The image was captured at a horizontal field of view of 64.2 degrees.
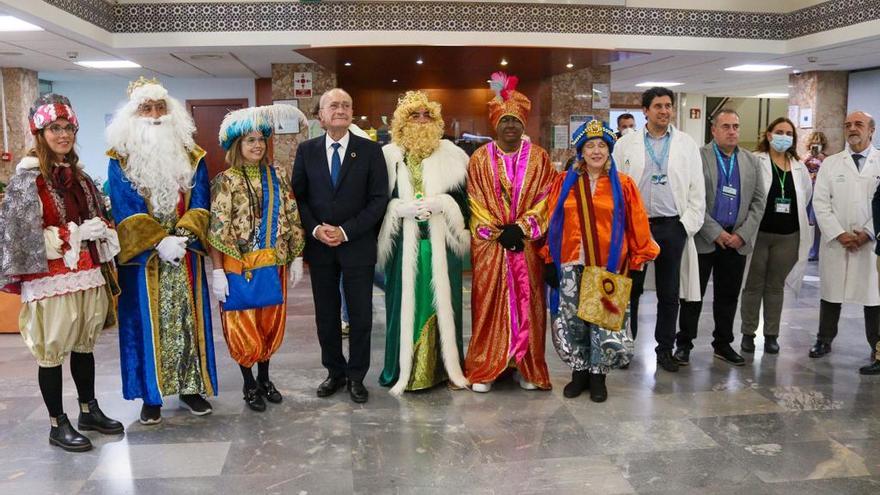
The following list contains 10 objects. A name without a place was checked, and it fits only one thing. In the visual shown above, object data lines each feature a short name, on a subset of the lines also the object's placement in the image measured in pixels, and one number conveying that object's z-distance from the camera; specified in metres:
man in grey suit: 4.52
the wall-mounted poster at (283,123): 3.71
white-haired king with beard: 3.46
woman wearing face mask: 4.70
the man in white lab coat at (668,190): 4.38
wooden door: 10.81
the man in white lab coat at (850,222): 4.64
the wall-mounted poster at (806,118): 10.48
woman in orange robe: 3.82
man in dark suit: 3.85
